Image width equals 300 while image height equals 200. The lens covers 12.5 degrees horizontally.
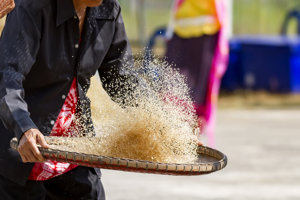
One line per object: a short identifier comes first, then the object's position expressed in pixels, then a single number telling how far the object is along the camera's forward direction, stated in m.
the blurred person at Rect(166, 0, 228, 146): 12.80
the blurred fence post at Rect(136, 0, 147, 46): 21.06
